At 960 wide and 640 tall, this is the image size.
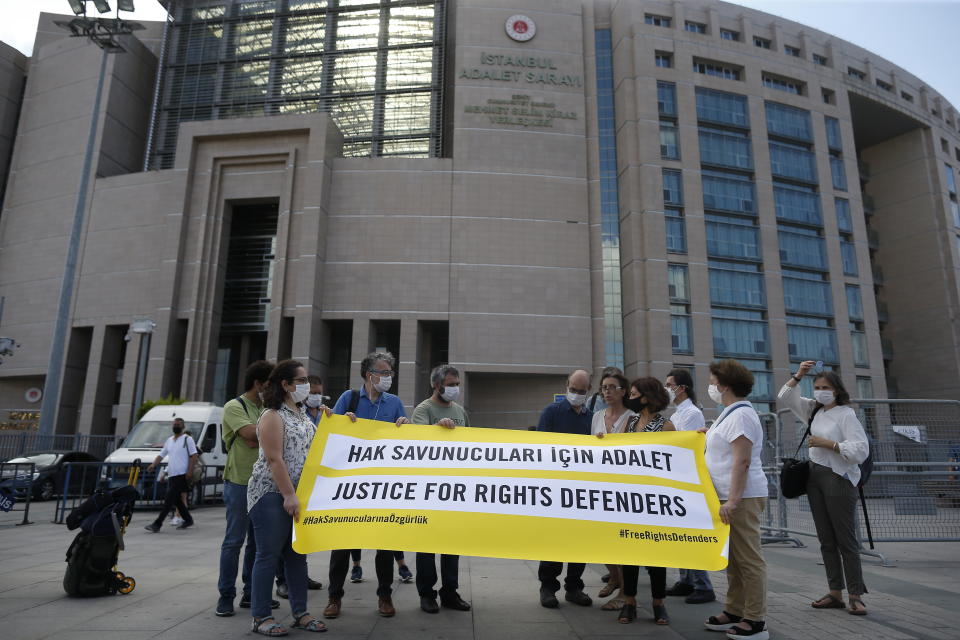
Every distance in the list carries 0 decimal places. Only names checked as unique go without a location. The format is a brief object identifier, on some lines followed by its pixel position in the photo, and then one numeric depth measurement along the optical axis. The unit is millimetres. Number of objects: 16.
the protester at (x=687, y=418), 5430
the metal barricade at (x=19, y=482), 11567
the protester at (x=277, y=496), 4180
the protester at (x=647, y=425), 4617
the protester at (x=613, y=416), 5191
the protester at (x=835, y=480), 5176
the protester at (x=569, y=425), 5152
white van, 15432
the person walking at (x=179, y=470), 10672
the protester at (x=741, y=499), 4230
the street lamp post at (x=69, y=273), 20114
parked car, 15367
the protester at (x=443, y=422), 4914
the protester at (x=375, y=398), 5328
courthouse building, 34344
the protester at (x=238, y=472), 4875
